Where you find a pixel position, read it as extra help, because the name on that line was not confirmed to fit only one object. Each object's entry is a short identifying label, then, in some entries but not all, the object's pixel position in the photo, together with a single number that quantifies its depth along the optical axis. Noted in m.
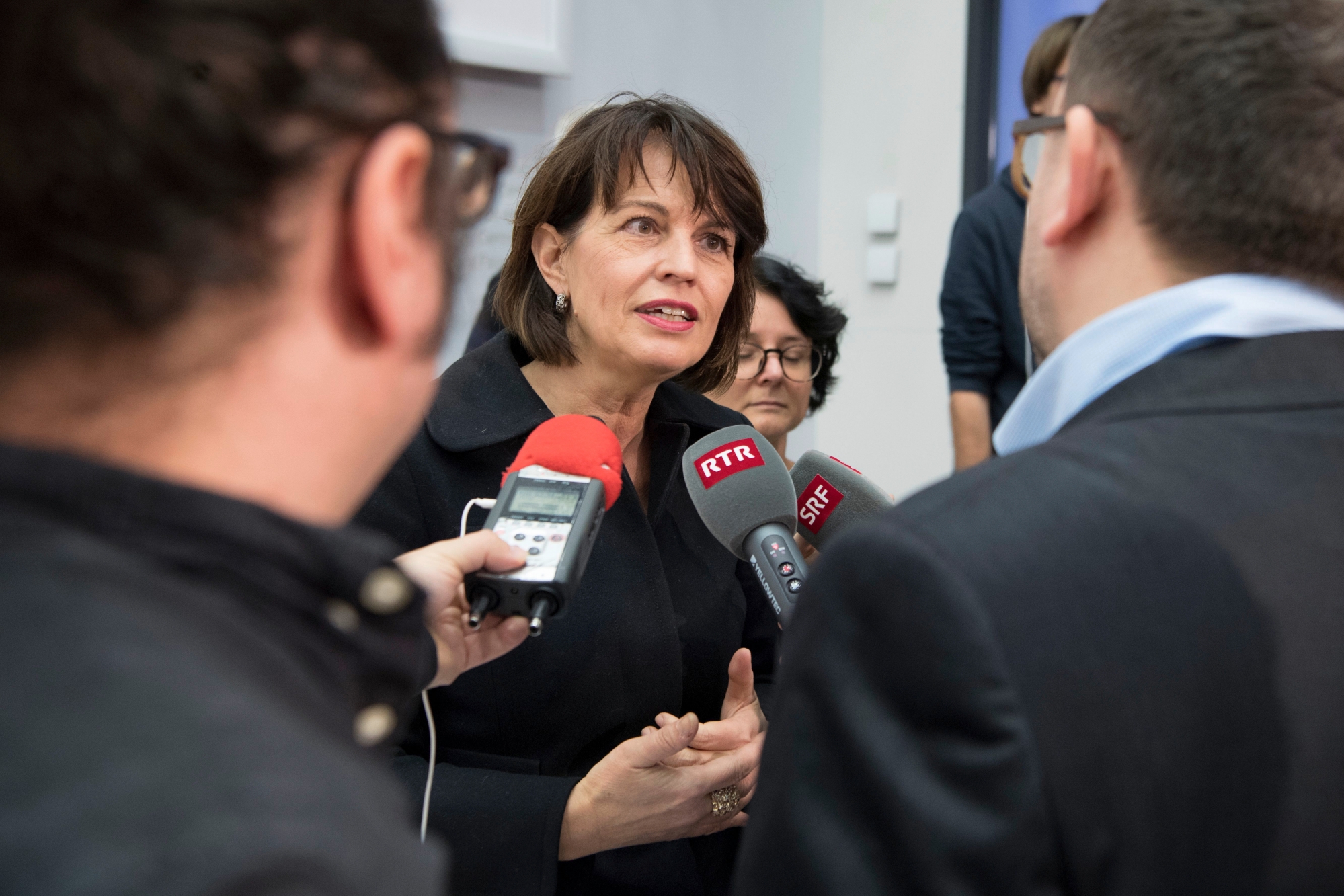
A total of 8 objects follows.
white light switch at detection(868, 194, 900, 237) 3.68
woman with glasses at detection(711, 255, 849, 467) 2.13
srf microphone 1.30
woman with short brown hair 1.15
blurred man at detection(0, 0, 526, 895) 0.31
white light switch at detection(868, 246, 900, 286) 3.72
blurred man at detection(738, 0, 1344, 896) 0.54
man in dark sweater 2.46
